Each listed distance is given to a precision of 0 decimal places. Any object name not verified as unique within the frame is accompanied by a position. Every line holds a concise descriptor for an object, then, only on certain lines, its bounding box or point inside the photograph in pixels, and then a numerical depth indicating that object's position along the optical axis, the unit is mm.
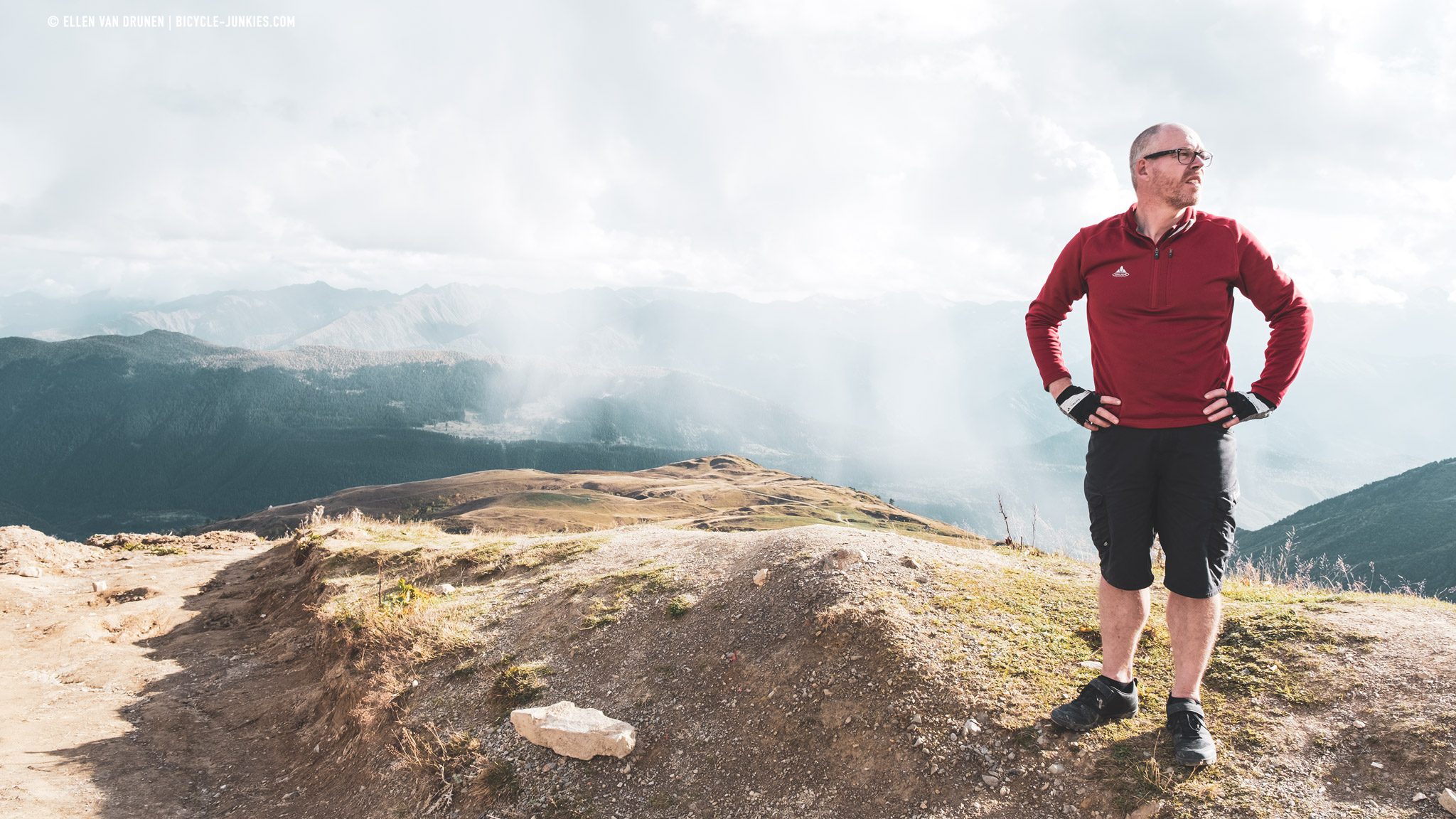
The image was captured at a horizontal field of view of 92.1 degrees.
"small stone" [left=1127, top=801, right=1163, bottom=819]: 4469
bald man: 4586
